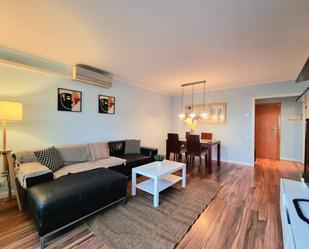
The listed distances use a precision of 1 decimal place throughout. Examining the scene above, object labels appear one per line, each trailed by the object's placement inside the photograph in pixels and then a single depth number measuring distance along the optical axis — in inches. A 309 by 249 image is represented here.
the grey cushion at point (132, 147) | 157.3
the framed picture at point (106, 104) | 151.5
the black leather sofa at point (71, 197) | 62.2
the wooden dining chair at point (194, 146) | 158.7
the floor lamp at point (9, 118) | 83.1
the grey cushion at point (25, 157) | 95.5
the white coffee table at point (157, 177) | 93.2
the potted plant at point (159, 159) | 117.8
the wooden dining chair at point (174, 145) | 175.9
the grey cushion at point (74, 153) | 114.7
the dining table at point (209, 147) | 153.9
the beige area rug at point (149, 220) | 64.9
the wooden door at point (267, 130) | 211.8
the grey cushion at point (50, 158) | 98.7
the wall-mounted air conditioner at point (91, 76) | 125.0
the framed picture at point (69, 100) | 123.9
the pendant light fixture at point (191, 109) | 172.9
